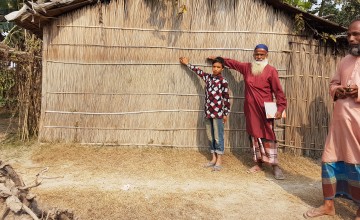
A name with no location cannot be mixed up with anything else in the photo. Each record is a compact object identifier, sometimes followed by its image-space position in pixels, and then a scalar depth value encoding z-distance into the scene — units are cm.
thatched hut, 538
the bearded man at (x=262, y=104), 456
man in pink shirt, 319
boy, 473
